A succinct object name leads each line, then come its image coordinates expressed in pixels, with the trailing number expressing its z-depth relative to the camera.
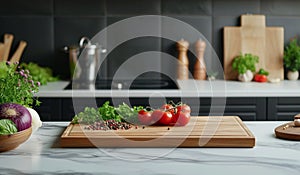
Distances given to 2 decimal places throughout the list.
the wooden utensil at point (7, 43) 3.71
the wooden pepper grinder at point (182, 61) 3.76
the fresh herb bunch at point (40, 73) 3.43
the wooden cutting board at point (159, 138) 1.73
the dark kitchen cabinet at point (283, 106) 3.16
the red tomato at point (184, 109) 1.97
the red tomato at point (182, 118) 1.94
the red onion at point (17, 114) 1.62
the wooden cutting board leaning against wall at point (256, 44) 3.77
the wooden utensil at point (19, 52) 3.69
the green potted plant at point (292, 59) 3.74
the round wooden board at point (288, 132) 1.82
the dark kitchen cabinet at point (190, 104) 3.12
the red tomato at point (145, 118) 1.96
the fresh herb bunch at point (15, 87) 1.75
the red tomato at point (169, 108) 1.99
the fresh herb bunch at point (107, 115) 1.97
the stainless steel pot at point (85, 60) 3.55
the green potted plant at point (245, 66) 3.65
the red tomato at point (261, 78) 3.62
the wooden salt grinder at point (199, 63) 3.77
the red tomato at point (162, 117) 1.95
